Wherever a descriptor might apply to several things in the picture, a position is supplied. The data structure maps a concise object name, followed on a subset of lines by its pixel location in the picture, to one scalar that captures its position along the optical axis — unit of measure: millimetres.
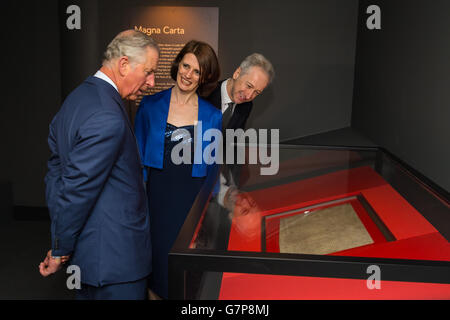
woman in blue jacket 2359
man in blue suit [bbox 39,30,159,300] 1447
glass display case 1081
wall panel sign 4141
